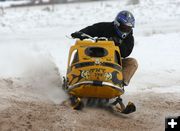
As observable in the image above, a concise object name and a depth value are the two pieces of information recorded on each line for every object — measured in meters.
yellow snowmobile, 14.32
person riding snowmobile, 16.62
